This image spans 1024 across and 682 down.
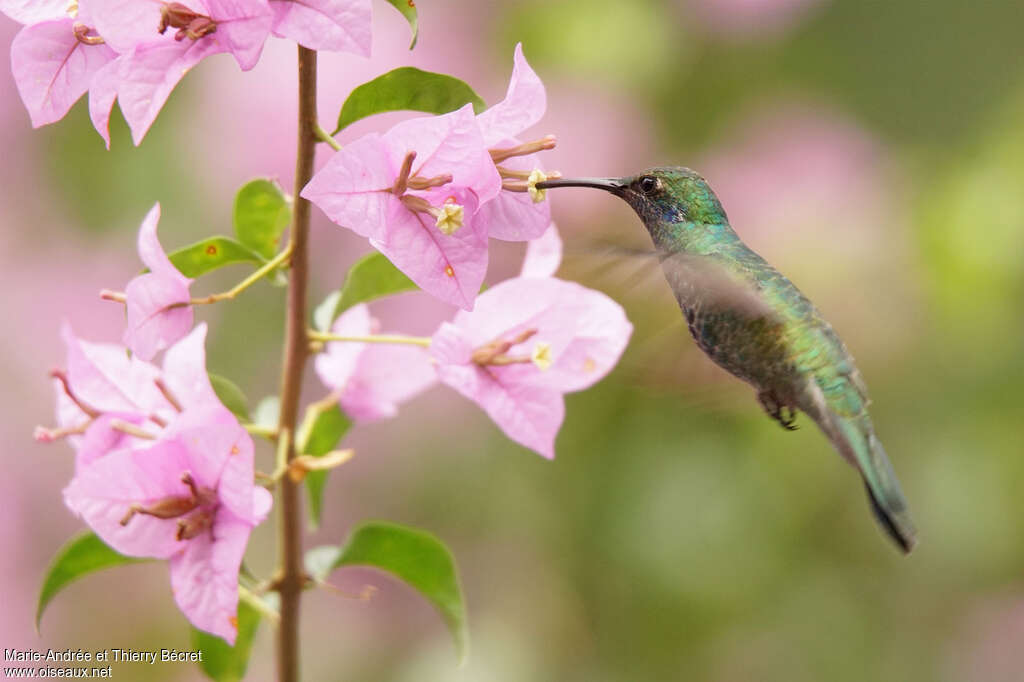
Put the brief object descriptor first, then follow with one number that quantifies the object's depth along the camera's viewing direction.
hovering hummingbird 2.85
